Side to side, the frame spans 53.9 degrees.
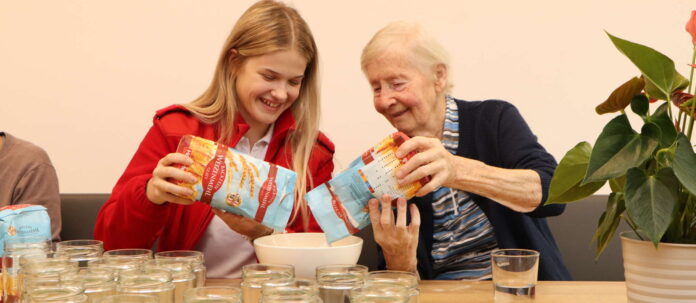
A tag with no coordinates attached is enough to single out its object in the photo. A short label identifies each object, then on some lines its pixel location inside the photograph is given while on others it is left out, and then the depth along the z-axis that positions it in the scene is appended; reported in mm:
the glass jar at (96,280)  868
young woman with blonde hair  1571
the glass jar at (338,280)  908
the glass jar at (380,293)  785
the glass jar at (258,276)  913
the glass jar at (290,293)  766
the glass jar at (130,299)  731
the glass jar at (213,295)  771
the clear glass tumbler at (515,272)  1013
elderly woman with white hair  1638
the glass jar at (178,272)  945
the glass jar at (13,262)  973
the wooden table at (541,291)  1119
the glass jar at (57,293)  786
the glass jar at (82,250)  1021
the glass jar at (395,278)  880
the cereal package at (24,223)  1165
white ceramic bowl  1092
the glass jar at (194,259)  1008
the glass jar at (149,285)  829
